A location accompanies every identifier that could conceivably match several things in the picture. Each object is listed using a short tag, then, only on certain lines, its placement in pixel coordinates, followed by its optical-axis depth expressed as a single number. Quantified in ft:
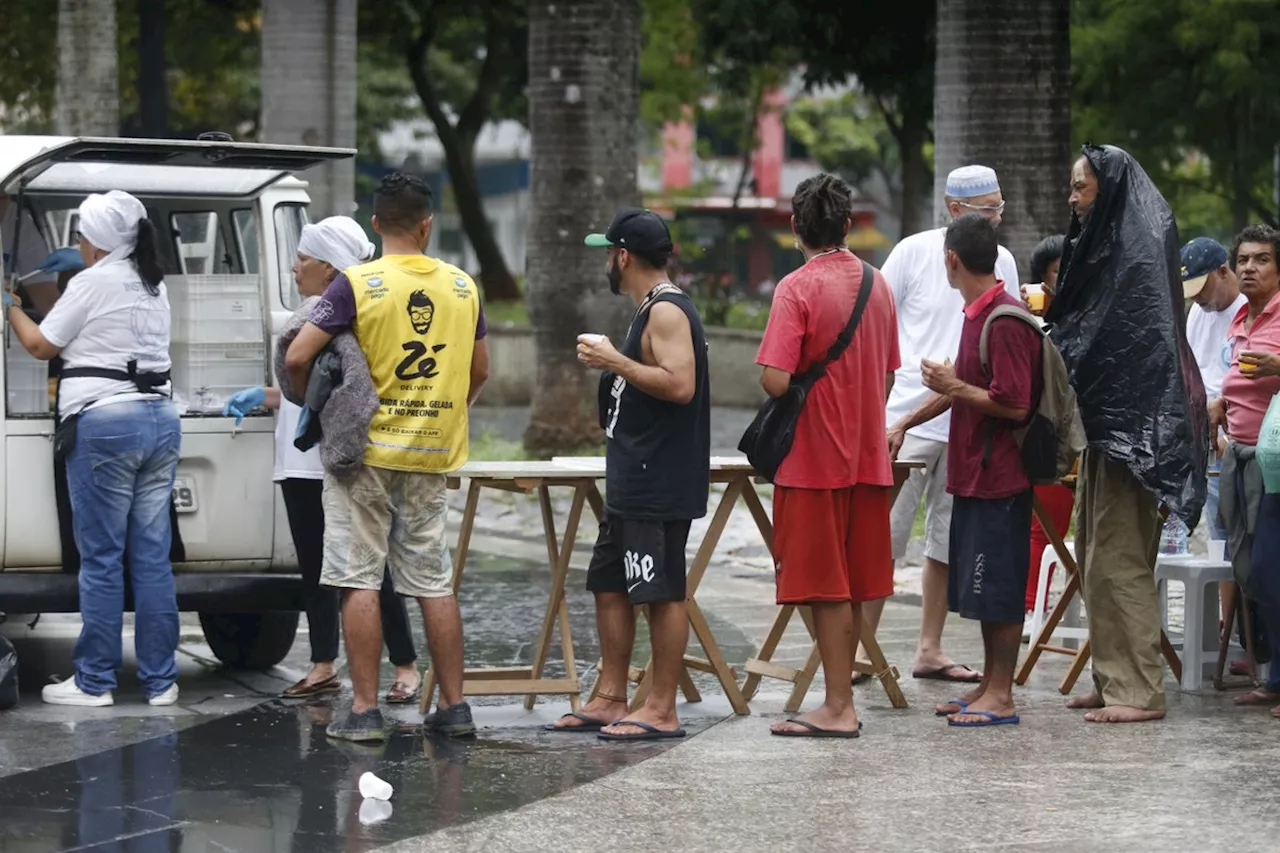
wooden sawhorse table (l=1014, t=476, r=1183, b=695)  53.83
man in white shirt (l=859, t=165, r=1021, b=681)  55.01
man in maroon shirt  47.93
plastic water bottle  56.59
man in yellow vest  47.11
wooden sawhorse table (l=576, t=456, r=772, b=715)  50.60
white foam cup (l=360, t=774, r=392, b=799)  41.73
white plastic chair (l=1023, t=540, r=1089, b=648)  57.52
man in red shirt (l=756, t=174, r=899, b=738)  46.96
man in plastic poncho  48.67
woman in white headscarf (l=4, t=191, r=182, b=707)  50.67
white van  51.42
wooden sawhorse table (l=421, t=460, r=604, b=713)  49.08
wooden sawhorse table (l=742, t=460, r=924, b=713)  51.03
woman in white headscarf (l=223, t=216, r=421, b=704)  50.78
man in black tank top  46.47
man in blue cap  58.65
